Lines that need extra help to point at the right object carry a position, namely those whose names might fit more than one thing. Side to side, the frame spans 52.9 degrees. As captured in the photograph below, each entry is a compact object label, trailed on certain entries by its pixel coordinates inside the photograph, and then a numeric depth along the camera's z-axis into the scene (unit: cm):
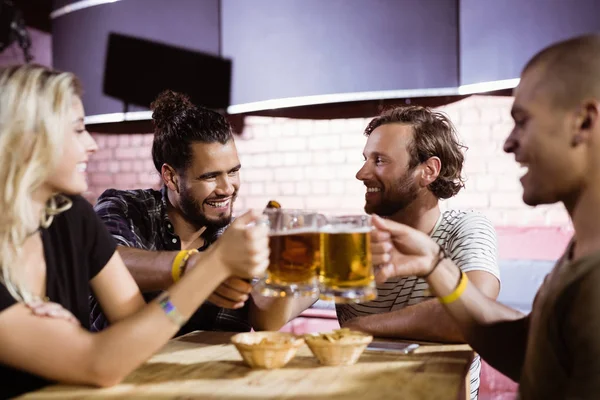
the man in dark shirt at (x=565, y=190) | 101
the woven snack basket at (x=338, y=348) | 141
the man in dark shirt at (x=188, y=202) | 223
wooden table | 124
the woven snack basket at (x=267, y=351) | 139
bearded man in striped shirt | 201
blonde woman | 124
